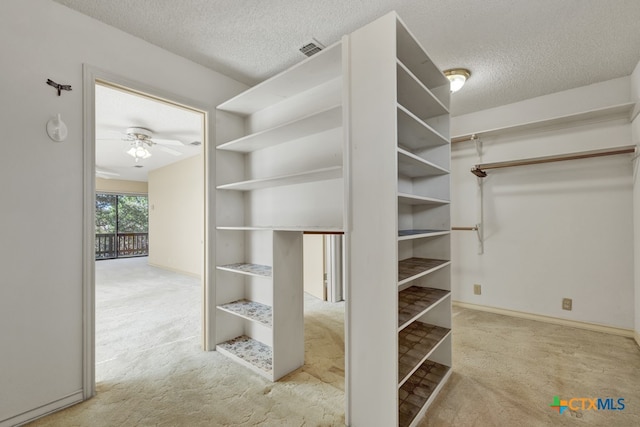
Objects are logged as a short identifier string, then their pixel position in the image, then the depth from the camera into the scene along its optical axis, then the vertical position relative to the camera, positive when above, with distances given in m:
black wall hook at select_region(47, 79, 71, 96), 1.70 +0.86
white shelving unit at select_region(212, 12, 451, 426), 1.42 +0.06
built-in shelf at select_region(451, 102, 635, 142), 2.52 +0.96
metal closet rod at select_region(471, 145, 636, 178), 2.50 +0.57
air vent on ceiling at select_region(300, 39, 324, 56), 2.12 +1.35
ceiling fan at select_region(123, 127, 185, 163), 3.85 +1.18
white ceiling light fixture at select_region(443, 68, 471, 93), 2.51 +1.28
